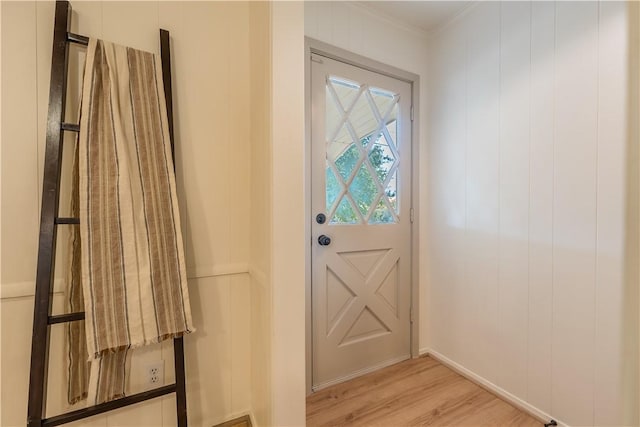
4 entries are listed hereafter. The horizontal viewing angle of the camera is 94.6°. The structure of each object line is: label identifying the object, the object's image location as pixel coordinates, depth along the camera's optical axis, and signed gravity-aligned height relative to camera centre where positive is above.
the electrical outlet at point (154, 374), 1.32 -0.74
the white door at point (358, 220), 1.90 -0.05
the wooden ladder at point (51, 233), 1.07 -0.08
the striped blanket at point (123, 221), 1.11 -0.04
